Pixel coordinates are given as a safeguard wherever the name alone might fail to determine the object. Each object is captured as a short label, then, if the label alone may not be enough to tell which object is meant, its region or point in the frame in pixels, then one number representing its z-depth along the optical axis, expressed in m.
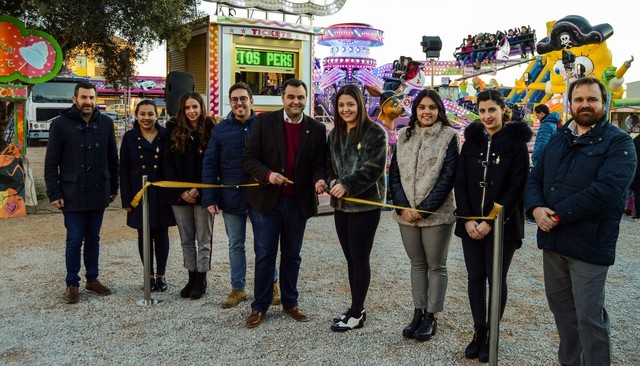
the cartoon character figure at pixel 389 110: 8.63
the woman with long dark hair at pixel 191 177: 4.70
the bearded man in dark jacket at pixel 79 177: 4.66
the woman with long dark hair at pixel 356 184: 3.89
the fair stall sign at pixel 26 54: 8.44
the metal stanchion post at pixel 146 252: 4.58
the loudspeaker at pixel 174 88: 7.76
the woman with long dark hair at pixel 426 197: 3.75
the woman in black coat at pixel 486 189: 3.43
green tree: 8.52
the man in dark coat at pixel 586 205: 2.83
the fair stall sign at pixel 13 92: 8.45
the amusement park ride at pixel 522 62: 15.40
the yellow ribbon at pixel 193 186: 3.87
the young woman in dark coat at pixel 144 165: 4.80
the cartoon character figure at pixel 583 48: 14.49
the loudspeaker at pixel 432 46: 11.77
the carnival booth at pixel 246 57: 8.99
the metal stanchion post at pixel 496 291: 3.18
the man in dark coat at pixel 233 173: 4.52
